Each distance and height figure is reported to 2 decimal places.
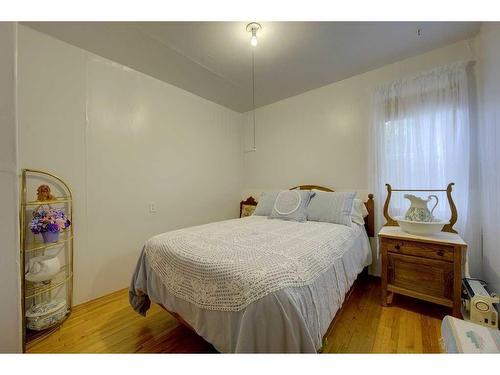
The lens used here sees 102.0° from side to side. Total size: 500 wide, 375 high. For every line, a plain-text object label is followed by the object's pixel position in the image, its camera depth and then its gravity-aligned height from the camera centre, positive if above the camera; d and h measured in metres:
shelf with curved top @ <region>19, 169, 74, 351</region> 1.46 -0.48
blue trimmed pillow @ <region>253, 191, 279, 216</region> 2.55 -0.23
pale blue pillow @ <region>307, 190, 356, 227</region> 2.02 -0.22
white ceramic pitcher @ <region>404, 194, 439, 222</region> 1.73 -0.22
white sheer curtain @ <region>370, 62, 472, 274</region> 1.78 +0.47
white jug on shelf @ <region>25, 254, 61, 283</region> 1.47 -0.60
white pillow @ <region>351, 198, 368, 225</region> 2.09 -0.28
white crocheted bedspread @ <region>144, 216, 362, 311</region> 0.93 -0.40
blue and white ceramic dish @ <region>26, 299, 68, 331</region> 1.45 -0.94
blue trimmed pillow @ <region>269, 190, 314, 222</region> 2.22 -0.21
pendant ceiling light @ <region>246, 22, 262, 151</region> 1.60 +1.28
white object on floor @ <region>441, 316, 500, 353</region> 0.89 -0.71
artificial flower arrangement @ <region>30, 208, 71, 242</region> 1.49 -0.27
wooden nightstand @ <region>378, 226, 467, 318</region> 1.49 -0.64
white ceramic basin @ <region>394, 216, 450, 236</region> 1.63 -0.33
